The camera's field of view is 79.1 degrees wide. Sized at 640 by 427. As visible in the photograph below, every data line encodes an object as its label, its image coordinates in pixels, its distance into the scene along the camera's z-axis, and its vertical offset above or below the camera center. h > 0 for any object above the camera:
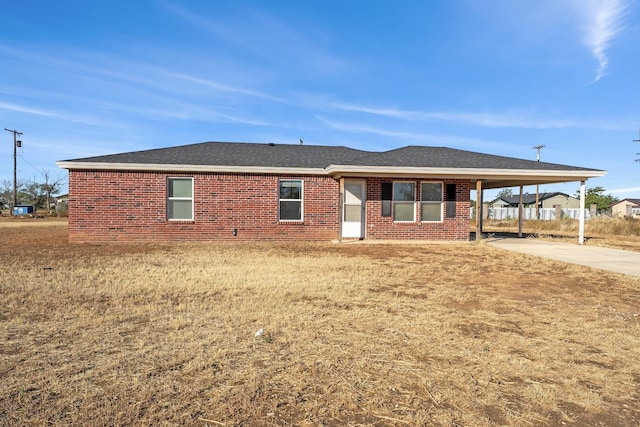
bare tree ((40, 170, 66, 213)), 51.55 +2.81
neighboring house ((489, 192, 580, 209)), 66.19 +2.22
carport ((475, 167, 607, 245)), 13.30 +1.33
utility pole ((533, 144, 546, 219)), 45.97 +7.83
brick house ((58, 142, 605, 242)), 13.00 +0.57
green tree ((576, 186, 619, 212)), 69.45 +2.62
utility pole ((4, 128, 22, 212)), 41.86 +6.89
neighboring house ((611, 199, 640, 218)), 71.06 +1.50
